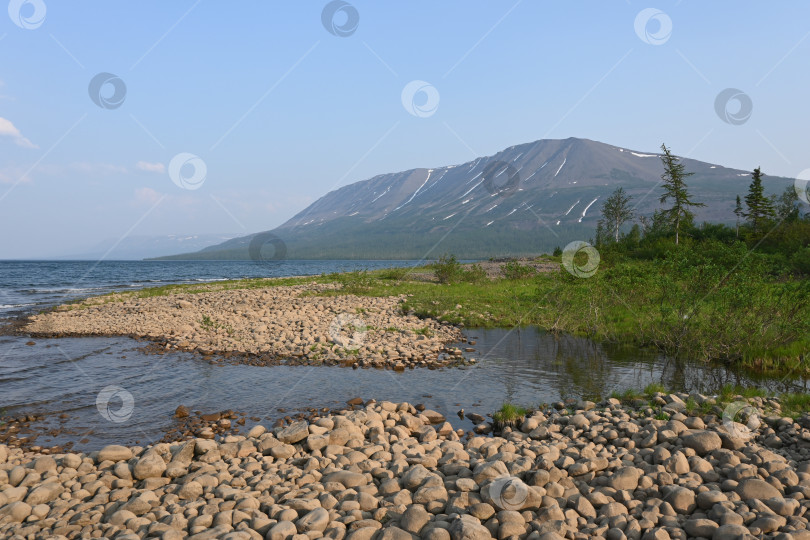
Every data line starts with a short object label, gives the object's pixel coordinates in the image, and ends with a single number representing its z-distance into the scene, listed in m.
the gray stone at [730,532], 5.48
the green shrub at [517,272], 37.47
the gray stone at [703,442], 7.76
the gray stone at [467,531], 5.55
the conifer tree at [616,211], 90.65
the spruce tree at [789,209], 52.34
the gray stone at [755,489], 6.39
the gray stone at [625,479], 6.79
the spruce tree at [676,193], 55.22
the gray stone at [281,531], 5.70
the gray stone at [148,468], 7.55
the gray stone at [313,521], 5.89
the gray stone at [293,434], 8.90
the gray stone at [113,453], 8.08
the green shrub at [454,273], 37.44
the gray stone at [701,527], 5.68
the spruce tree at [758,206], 56.66
